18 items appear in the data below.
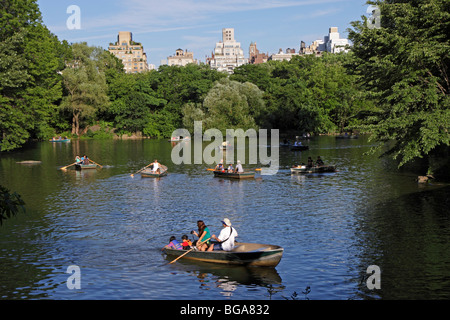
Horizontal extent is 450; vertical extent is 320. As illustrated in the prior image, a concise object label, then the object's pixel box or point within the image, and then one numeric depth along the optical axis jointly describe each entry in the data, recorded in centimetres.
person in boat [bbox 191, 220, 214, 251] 2125
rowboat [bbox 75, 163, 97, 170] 5253
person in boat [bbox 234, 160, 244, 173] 4487
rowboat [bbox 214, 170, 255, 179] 4428
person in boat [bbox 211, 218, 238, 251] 2080
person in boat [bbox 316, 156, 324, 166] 4838
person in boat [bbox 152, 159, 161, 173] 4762
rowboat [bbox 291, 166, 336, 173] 4734
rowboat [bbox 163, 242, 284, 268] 1945
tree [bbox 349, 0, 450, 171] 3058
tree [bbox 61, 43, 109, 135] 10450
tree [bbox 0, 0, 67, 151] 6134
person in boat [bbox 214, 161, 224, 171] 4703
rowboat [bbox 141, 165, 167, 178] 4688
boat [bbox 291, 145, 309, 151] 7281
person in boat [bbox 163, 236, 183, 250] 2180
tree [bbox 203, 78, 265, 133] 9962
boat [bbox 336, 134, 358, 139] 9861
